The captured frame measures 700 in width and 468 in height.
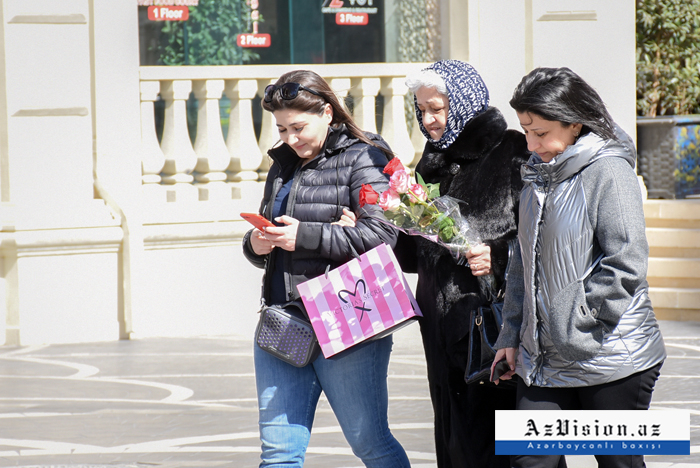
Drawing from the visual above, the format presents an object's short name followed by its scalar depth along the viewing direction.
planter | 22.84
